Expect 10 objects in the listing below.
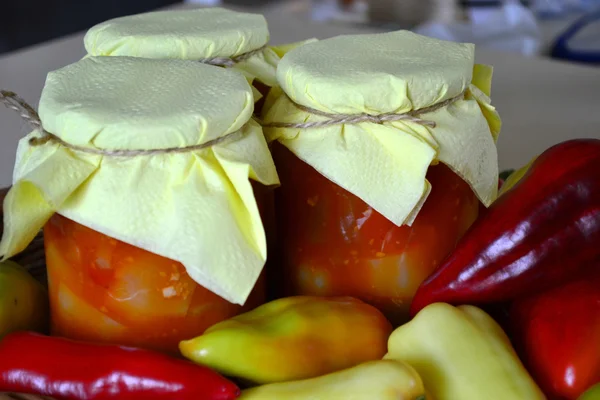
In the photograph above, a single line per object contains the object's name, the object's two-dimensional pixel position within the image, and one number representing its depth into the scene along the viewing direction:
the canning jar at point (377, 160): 0.46
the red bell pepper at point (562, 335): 0.43
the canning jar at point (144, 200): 0.40
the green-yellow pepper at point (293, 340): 0.43
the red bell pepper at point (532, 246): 0.48
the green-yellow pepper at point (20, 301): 0.49
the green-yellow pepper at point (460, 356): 0.42
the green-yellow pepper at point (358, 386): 0.39
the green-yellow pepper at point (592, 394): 0.39
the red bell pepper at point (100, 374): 0.42
